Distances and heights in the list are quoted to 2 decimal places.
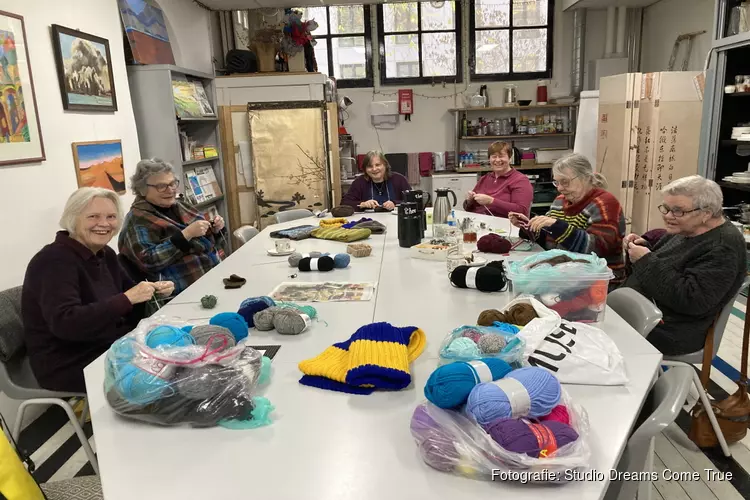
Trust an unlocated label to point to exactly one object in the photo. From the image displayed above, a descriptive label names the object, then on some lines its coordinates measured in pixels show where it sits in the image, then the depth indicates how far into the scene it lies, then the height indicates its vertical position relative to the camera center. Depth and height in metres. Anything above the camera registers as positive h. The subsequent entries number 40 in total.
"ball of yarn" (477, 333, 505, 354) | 1.35 -0.53
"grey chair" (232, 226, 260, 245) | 3.66 -0.64
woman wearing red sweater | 4.14 -0.48
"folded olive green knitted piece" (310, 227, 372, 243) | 3.27 -0.60
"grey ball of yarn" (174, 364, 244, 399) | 1.24 -0.55
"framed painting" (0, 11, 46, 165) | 2.67 +0.25
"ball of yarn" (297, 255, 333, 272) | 2.57 -0.60
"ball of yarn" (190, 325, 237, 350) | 1.37 -0.50
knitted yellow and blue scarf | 1.36 -0.60
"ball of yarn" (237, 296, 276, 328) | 1.85 -0.57
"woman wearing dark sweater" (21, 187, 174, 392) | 1.97 -0.57
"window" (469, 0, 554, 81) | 6.89 +1.14
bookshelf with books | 4.32 +0.15
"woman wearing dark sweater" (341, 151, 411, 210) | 4.55 -0.45
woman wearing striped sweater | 2.66 -0.48
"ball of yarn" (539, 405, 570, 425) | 1.08 -0.57
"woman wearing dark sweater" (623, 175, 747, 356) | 2.06 -0.57
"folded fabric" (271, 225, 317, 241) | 3.41 -0.60
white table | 1.02 -0.65
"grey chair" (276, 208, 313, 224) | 4.38 -0.63
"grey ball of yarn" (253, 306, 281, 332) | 1.80 -0.59
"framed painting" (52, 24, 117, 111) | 3.18 +0.48
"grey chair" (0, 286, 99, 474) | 2.01 -0.82
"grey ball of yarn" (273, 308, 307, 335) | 1.76 -0.60
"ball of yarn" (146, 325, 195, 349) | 1.32 -0.48
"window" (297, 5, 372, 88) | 6.95 +1.19
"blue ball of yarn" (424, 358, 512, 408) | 1.09 -0.51
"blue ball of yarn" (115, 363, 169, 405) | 1.23 -0.55
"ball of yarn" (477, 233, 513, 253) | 2.77 -0.58
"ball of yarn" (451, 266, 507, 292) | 2.10 -0.58
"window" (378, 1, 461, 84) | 6.92 +1.16
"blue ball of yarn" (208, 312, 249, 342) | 1.54 -0.52
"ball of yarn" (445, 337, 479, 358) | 1.39 -0.56
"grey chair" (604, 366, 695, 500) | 1.19 -0.67
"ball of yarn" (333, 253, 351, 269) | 2.63 -0.60
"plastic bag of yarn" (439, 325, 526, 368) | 1.34 -0.55
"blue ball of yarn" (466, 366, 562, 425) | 1.03 -0.52
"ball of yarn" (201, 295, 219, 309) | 2.08 -0.61
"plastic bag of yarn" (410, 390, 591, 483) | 0.98 -0.60
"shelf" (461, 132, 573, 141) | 6.89 -0.09
